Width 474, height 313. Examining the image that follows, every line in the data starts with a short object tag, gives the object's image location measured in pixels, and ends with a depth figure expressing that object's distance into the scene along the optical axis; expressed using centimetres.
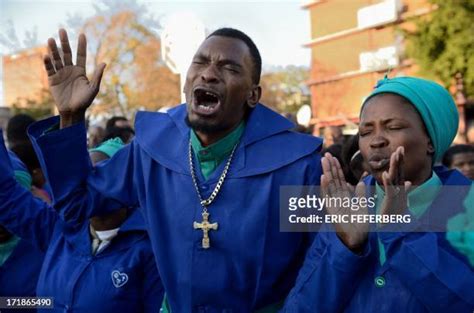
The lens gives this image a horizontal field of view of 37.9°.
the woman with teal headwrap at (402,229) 207
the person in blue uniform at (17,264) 336
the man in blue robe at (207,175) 251
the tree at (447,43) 1827
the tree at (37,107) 2555
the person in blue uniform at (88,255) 299
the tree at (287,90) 3359
